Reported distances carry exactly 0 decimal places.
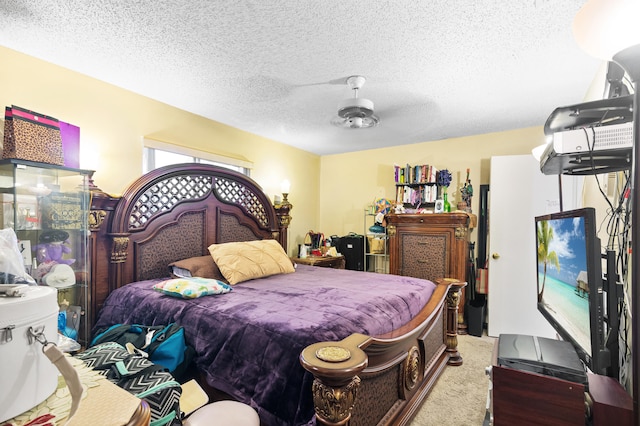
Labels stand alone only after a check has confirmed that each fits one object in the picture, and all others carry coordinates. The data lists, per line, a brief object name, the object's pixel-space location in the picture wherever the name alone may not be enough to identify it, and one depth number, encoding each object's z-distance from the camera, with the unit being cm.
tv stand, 93
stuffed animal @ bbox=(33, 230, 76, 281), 185
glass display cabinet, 174
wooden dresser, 355
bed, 125
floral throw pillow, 194
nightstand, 398
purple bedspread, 128
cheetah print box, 175
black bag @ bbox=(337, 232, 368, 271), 448
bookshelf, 406
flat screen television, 102
